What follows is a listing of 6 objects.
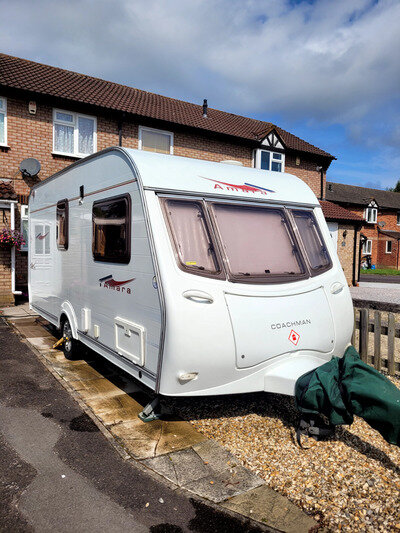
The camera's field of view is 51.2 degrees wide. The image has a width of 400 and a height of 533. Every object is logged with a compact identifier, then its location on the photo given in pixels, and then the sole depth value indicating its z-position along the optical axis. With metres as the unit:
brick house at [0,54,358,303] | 12.38
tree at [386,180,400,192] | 66.69
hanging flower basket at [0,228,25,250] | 11.28
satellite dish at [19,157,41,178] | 12.09
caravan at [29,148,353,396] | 3.91
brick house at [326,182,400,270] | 37.66
